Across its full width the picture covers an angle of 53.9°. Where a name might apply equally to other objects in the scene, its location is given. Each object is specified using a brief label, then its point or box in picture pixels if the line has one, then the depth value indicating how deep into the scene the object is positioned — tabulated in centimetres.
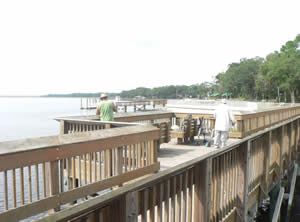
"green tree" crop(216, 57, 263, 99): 10369
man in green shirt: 752
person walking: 917
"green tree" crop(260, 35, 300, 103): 5716
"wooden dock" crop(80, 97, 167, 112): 4959
